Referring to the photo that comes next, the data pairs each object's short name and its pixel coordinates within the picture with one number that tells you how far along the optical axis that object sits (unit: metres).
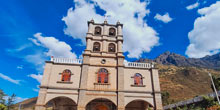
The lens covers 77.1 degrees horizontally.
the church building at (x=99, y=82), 17.42
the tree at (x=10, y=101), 47.67
